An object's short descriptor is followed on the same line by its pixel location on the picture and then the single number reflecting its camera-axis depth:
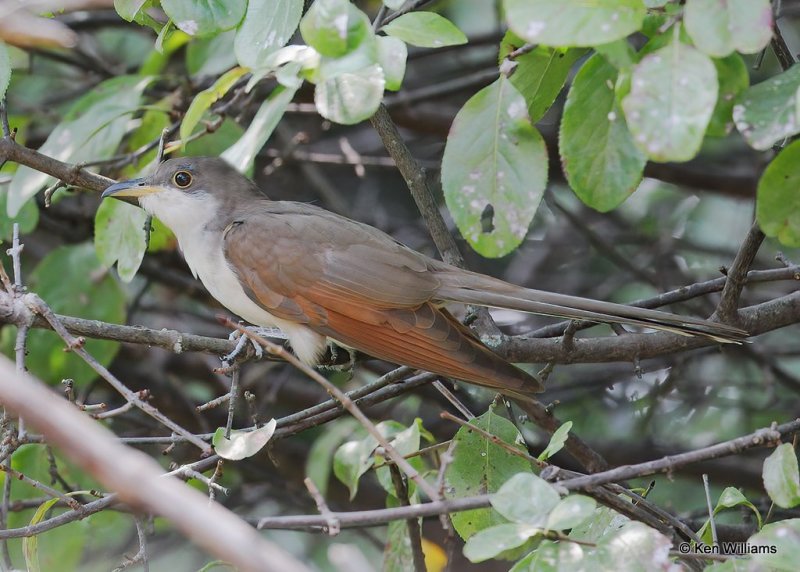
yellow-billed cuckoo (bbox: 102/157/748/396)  6.17
